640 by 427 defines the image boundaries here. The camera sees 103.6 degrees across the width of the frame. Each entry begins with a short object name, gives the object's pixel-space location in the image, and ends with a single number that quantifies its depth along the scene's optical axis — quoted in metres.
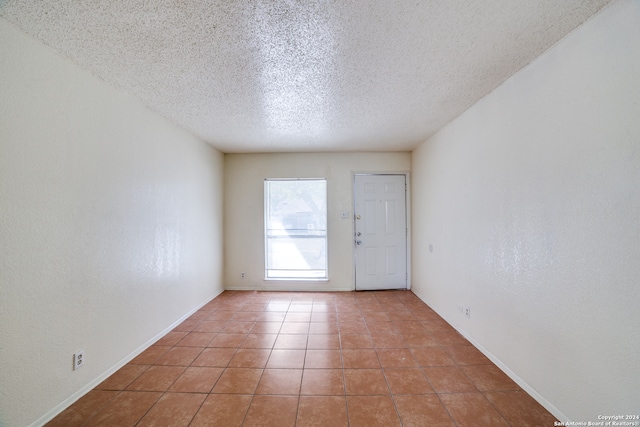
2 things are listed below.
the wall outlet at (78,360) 1.80
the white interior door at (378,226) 4.43
